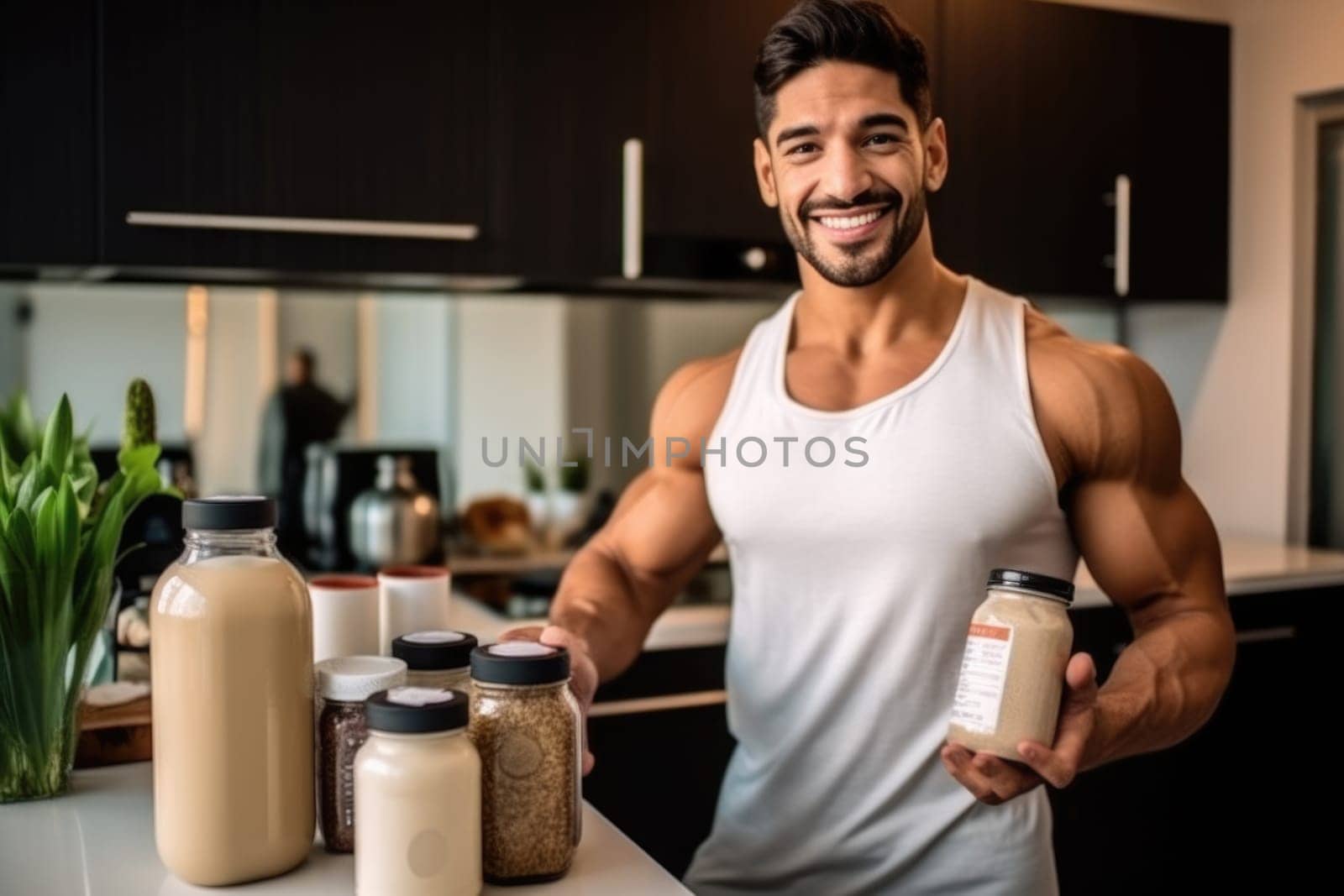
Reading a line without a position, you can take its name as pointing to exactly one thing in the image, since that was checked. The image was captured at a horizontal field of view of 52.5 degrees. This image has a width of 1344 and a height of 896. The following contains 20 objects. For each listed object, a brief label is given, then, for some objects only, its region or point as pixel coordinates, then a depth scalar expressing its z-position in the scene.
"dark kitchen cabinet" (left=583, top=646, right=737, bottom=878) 2.12
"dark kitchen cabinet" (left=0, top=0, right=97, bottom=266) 2.06
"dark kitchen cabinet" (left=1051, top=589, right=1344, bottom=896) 2.43
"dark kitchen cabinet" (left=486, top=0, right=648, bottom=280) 2.35
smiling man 1.40
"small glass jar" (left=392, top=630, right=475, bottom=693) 0.98
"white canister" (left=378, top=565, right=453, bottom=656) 1.30
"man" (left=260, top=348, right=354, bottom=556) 2.56
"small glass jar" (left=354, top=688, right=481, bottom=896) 0.83
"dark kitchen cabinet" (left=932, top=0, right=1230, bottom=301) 2.71
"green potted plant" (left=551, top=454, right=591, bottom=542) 2.80
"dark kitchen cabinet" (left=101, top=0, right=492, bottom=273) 2.12
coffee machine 2.52
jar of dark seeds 0.96
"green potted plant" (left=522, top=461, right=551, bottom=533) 2.79
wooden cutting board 1.24
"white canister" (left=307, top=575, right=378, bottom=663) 1.24
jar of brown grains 0.90
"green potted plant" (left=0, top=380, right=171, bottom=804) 1.09
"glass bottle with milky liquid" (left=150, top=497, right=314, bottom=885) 0.91
